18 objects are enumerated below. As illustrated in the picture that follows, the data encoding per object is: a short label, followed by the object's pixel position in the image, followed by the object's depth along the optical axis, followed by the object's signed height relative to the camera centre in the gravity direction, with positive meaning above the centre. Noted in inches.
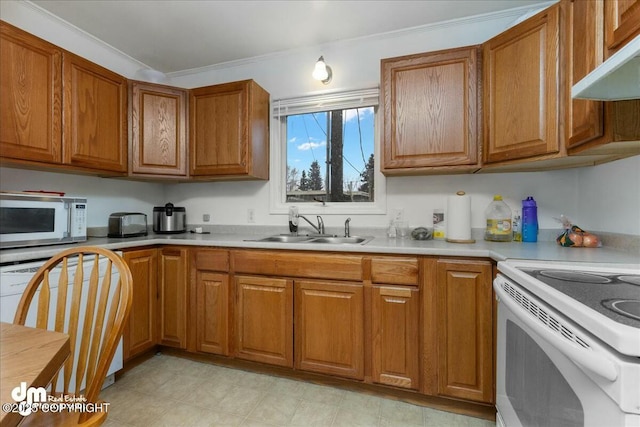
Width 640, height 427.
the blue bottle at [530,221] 72.9 -2.2
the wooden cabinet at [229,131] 89.6 +26.5
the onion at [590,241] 63.9 -6.4
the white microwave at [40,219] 62.5 -1.6
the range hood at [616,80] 29.1 +16.4
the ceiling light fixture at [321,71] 88.9 +44.6
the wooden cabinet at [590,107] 42.6 +17.2
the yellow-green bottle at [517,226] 75.4 -3.6
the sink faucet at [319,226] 92.4 -4.4
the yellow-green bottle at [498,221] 72.8 -2.2
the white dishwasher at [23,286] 53.4 -14.4
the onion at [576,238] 64.9 -5.9
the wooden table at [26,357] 20.0 -12.0
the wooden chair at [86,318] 31.5 -13.2
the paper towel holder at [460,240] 72.8 -7.1
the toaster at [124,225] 87.0 -3.8
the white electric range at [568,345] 21.9 -12.2
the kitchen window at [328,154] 92.4 +20.1
